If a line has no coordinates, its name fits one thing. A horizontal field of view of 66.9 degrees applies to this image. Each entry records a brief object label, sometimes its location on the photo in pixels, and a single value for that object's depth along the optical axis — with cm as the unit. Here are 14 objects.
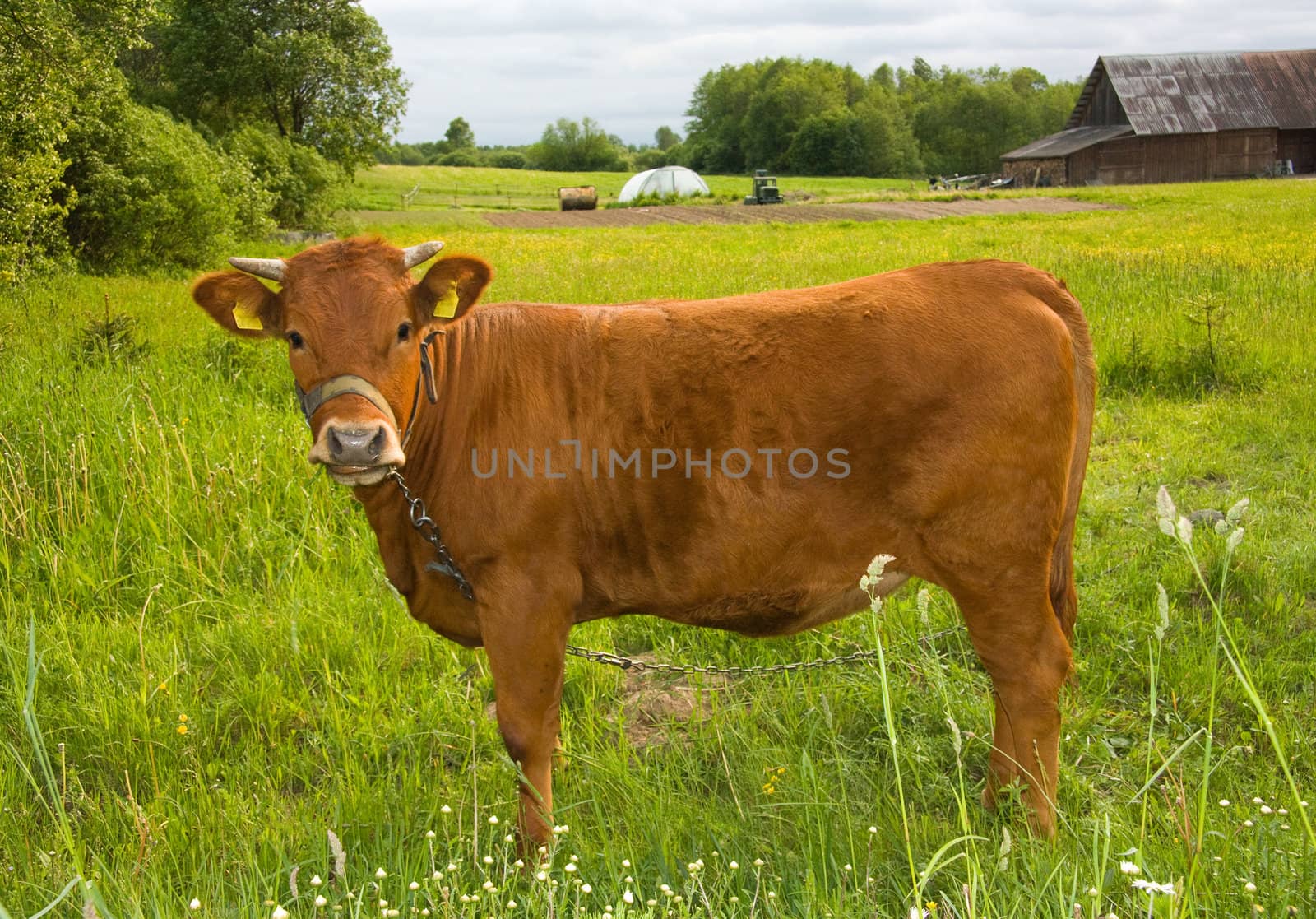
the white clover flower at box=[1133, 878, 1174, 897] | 182
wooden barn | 5106
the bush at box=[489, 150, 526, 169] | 11098
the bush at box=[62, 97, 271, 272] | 1563
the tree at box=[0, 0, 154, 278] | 1034
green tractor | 4619
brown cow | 328
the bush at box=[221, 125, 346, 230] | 2680
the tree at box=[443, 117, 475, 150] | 13262
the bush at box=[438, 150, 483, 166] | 10598
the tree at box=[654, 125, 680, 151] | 16712
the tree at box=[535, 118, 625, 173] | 10519
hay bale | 4650
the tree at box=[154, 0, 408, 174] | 3472
